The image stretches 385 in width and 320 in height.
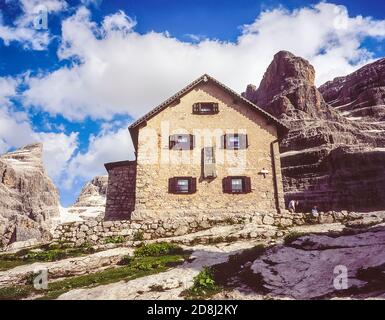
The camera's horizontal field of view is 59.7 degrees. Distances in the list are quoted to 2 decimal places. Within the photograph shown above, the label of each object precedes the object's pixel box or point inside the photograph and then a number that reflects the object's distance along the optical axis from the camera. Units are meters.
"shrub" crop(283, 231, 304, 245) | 14.57
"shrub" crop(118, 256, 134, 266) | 14.75
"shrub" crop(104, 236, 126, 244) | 18.29
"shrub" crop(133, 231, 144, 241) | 18.69
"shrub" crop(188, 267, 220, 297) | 10.27
